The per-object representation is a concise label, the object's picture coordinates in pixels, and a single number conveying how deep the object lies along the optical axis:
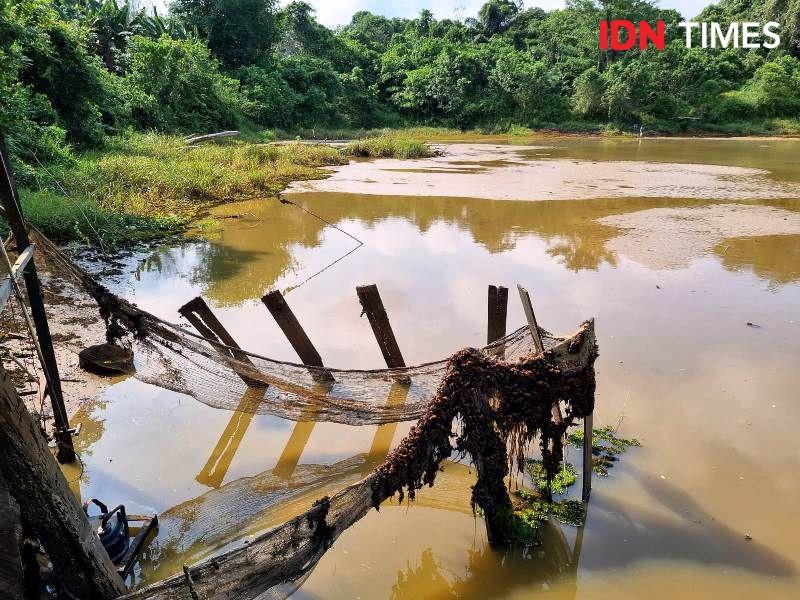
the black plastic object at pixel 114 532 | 2.95
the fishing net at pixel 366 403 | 2.22
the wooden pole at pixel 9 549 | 1.97
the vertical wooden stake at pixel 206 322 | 4.43
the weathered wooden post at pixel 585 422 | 3.43
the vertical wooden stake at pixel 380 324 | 4.44
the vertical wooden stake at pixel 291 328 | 4.48
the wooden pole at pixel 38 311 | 3.11
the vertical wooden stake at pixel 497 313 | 4.39
